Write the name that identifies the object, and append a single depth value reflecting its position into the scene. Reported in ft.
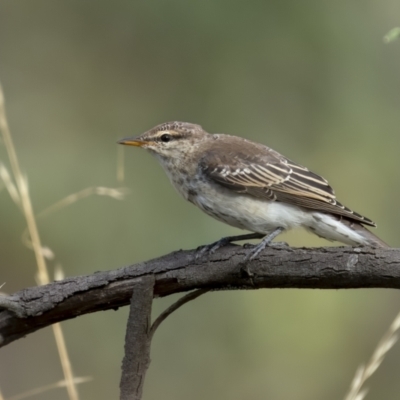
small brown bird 28.99
